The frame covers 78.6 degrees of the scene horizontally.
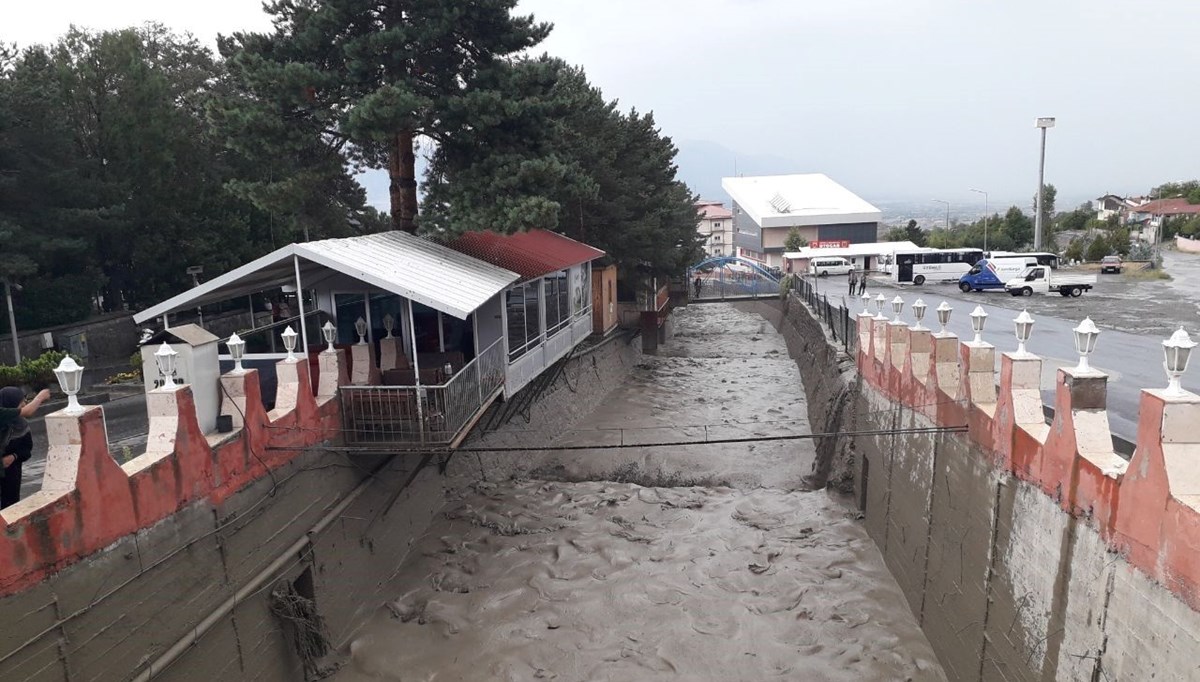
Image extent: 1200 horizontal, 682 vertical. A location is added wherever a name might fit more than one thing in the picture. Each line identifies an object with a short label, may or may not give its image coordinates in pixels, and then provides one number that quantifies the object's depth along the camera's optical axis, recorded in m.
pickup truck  32.53
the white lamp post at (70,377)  6.36
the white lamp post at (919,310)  11.00
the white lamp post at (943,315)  10.45
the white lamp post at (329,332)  11.90
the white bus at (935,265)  45.78
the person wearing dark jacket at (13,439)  6.69
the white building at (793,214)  88.19
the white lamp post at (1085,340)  6.57
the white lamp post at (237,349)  9.10
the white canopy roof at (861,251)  65.25
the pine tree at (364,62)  15.23
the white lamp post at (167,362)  7.71
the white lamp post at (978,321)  9.06
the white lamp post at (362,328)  13.02
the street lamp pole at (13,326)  22.34
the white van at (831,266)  58.62
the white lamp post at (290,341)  9.82
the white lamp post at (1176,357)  5.57
